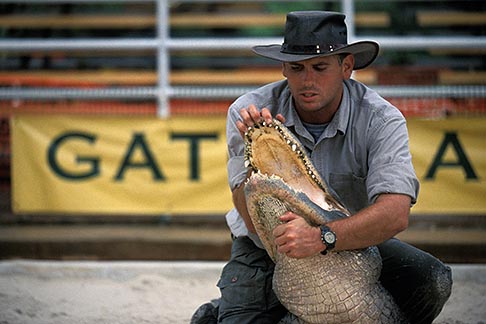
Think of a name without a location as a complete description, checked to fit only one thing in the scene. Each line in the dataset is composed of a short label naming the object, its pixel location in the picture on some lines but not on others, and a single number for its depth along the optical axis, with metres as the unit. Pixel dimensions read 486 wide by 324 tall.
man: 7.34
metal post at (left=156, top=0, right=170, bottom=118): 15.73
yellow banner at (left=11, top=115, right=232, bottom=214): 14.56
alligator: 7.01
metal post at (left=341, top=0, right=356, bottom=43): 15.46
